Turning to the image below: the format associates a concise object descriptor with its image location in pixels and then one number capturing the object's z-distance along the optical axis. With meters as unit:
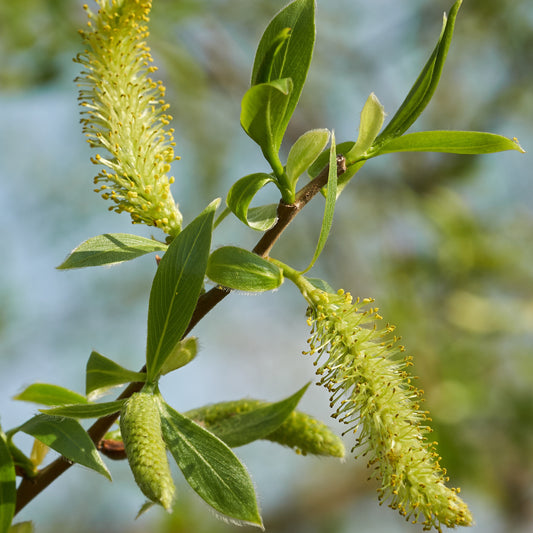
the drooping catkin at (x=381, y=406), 0.50
